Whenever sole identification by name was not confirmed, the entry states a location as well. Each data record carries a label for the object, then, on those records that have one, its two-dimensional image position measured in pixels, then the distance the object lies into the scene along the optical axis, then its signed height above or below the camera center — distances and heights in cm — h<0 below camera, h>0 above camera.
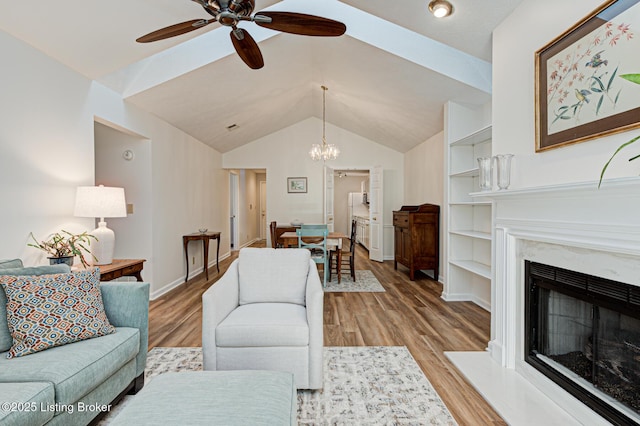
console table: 519 -44
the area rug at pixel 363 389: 183 -116
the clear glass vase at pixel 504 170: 233 +29
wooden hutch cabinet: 519 -45
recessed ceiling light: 252 +160
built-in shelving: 411 +2
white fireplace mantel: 149 -18
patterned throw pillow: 161 -52
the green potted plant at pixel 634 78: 107 +44
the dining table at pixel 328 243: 499 -49
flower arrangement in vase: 251 -27
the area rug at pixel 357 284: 472 -112
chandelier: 592 +110
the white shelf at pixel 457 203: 410 +10
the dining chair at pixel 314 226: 485 -22
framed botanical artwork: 151 +71
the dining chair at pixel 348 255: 500 -70
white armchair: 202 -80
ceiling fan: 183 +118
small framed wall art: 738 +63
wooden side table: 272 -50
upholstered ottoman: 112 -72
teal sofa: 128 -71
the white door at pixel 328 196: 712 +35
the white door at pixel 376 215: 697 -8
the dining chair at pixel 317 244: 466 -48
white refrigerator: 1041 +21
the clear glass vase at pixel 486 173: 245 +29
